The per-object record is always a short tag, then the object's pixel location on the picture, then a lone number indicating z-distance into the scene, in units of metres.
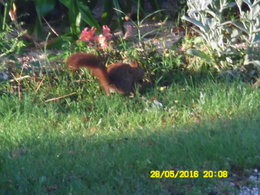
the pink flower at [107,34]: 16.57
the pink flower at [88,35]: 16.39
